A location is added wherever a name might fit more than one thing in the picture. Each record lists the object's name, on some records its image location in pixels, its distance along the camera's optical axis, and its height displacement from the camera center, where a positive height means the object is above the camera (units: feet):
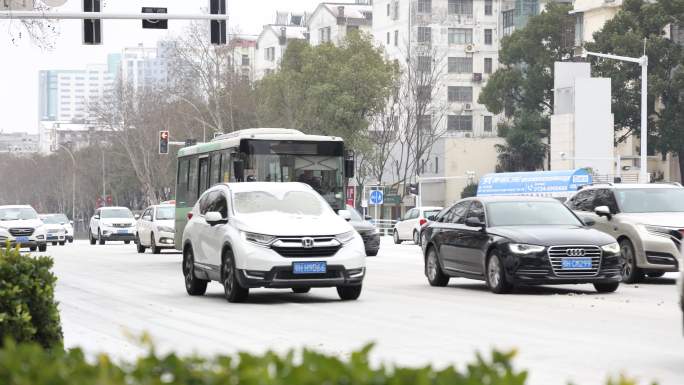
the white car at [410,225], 191.07 -8.37
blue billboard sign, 213.46 -3.25
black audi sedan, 66.03 -3.97
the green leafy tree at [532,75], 304.91 +18.37
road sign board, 239.30 -5.77
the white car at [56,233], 194.18 -9.41
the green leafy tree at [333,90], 275.59 +13.82
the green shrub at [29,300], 33.37 -3.20
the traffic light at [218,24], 95.25 +9.16
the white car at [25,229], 156.46 -7.11
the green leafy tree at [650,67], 266.57 +17.80
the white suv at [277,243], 61.31 -3.47
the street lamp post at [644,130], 177.58 +3.90
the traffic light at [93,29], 93.76 +8.67
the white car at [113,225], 198.90 -8.58
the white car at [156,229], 142.61 -6.59
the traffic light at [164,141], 226.28 +3.37
